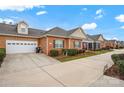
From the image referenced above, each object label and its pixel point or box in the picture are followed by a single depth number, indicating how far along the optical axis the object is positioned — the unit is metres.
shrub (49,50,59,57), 9.40
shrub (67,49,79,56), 9.73
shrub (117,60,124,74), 3.97
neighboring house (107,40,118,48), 28.64
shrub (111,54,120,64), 5.30
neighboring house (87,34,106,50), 18.93
